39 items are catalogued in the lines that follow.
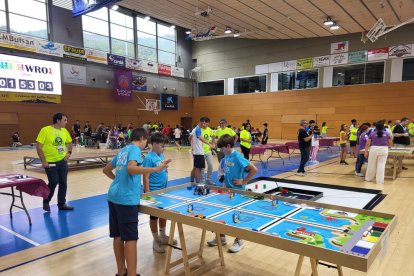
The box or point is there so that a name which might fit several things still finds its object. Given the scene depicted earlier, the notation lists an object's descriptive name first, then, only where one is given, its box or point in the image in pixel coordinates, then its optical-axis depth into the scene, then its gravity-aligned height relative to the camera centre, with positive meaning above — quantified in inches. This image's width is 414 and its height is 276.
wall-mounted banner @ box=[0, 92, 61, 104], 586.6 +39.0
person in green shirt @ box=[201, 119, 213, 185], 243.9 -30.3
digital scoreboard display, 567.2 +84.5
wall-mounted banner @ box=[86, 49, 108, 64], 695.7 +147.8
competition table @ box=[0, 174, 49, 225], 159.6 -40.2
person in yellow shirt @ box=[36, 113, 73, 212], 175.3 -23.7
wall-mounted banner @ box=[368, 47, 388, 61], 617.6 +135.6
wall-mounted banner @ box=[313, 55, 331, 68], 697.0 +135.0
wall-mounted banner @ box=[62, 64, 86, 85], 673.0 +101.1
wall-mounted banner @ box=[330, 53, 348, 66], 669.9 +135.0
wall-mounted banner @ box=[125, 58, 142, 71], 767.2 +140.6
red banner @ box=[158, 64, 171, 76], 849.8 +139.2
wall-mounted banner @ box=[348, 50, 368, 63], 642.2 +134.9
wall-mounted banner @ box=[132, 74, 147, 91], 807.7 +94.7
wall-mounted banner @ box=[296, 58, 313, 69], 722.8 +134.6
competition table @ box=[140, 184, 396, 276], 64.9 -30.8
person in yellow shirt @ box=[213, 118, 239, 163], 272.6 -14.7
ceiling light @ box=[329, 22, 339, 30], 518.1 +163.0
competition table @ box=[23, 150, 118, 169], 352.7 -61.2
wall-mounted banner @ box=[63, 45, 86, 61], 650.8 +146.8
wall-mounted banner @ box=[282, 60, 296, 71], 752.3 +134.0
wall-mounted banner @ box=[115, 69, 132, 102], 767.1 +83.3
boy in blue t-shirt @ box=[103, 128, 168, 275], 93.2 -26.1
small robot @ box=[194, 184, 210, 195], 119.4 -31.2
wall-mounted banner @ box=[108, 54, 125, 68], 735.1 +144.6
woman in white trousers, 260.4 -33.8
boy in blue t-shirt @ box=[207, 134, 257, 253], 124.0 -23.0
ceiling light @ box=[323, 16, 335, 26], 499.8 +165.2
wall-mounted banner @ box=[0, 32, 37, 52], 557.0 +148.8
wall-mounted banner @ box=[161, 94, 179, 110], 882.8 +44.0
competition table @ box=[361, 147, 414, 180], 277.0 -35.8
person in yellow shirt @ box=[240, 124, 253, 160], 310.0 -27.7
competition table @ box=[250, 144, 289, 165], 355.9 -42.0
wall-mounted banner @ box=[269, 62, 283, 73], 776.9 +134.2
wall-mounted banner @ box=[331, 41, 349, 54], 665.5 +162.0
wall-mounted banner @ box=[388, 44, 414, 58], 589.3 +135.3
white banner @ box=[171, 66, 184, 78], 888.9 +139.3
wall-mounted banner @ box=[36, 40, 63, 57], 609.0 +147.6
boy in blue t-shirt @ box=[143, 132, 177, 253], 123.1 -29.1
